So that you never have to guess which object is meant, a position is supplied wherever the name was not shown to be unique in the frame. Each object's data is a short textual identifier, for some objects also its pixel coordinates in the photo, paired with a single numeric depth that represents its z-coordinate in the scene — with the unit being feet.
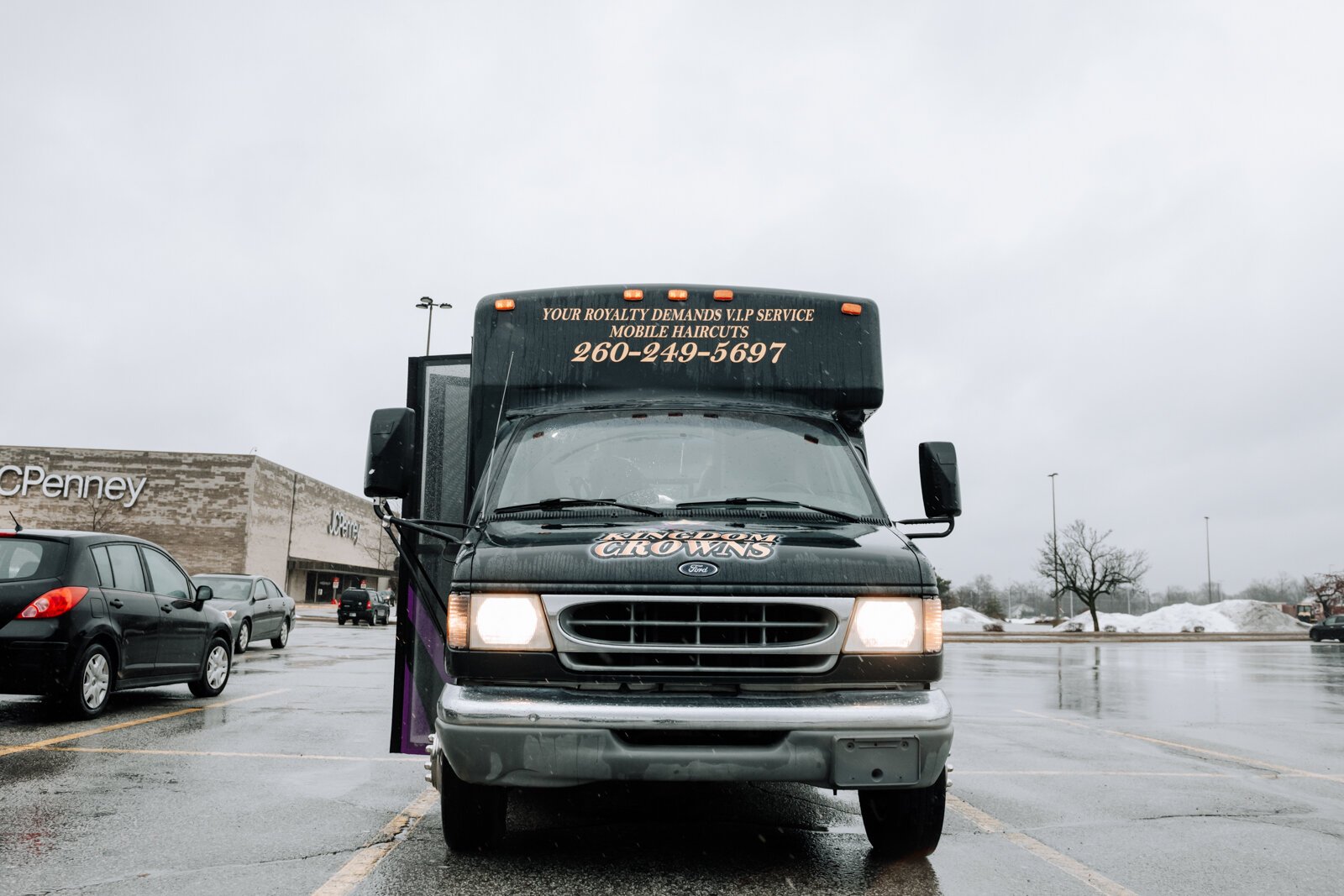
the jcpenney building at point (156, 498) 156.56
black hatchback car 26.61
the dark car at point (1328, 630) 152.66
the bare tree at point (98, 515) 155.43
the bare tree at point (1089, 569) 191.62
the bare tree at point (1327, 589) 240.12
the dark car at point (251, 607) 58.23
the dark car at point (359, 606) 120.08
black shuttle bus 12.89
